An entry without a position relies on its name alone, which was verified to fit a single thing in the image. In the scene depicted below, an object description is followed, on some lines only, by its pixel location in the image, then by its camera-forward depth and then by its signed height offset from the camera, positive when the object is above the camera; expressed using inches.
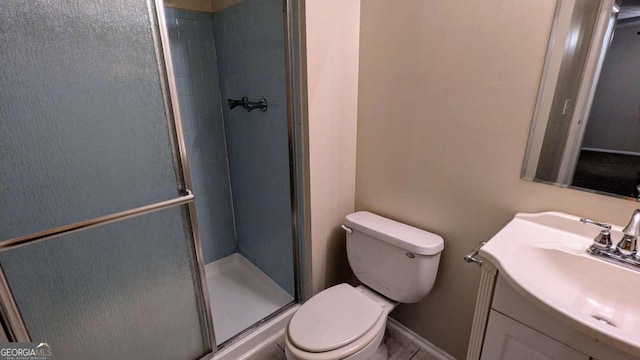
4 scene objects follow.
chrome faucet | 31.0 -16.7
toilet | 42.9 -34.6
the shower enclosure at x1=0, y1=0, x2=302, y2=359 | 31.2 -10.3
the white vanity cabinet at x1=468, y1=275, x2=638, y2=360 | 28.7 -25.1
